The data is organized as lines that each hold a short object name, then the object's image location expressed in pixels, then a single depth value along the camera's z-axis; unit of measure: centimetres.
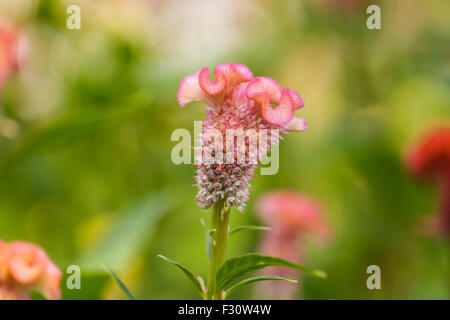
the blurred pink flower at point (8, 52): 74
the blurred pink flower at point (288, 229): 83
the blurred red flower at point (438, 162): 88
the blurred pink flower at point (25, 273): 55
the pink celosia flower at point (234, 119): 51
